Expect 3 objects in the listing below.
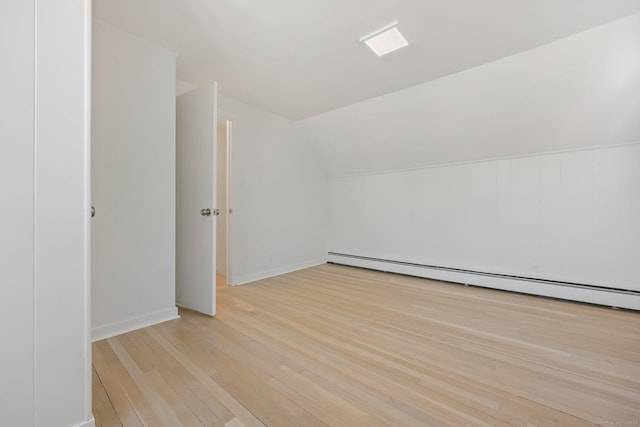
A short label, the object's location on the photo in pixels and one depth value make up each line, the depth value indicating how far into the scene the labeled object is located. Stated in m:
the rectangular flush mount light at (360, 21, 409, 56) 2.00
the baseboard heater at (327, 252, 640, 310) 2.57
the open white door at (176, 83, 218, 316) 2.34
